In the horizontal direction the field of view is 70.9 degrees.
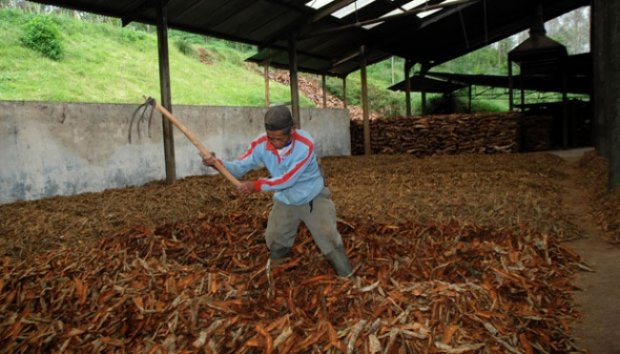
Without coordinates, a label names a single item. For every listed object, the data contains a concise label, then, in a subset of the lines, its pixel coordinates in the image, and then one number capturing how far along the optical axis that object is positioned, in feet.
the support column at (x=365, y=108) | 47.78
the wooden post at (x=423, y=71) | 62.29
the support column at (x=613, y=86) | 18.12
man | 10.66
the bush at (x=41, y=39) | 65.00
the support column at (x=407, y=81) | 56.90
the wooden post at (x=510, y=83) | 52.47
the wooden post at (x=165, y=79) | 26.50
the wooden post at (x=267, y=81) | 44.16
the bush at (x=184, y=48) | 92.12
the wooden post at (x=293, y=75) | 38.88
